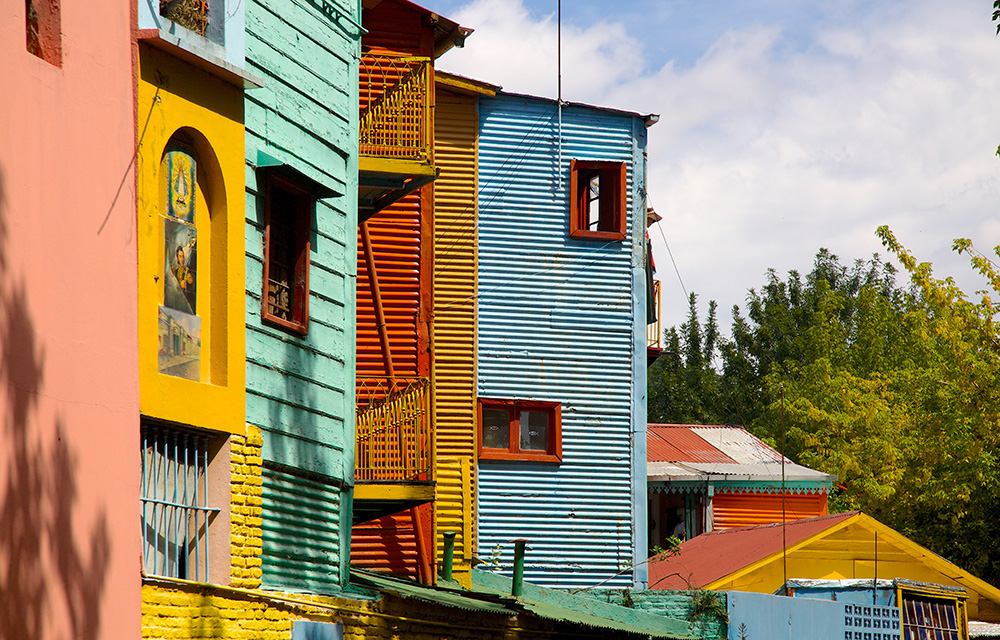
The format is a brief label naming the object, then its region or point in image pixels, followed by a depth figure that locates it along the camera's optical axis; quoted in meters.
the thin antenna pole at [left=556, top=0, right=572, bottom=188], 21.42
